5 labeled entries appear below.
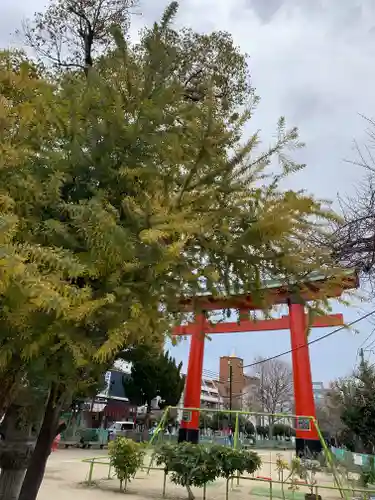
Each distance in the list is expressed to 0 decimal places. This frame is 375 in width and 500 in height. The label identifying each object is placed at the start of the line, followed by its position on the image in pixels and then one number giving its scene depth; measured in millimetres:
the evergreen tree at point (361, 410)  13578
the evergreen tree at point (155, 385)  24422
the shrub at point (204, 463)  8250
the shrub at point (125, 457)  9477
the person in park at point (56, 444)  19319
